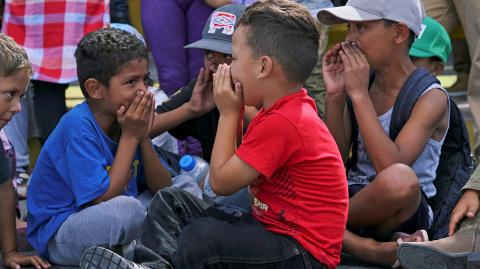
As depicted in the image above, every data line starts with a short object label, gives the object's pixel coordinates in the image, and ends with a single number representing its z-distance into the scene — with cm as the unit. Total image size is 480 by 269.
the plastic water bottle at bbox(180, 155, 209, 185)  891
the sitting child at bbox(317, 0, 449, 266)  754
